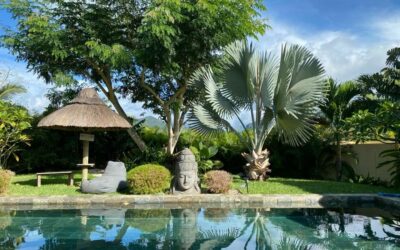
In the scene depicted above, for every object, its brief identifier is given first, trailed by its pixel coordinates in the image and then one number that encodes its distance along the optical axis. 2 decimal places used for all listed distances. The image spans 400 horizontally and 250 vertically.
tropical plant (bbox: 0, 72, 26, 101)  15.88
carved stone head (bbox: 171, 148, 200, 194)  10.11
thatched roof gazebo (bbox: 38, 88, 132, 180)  11.12
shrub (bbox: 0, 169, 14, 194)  9.65
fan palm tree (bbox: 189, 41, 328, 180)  12.04
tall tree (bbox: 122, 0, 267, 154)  12.45
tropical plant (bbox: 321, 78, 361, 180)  14.14
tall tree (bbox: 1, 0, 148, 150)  13.07
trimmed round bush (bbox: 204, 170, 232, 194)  10.06
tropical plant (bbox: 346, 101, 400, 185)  10.17
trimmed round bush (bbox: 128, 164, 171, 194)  9.97
